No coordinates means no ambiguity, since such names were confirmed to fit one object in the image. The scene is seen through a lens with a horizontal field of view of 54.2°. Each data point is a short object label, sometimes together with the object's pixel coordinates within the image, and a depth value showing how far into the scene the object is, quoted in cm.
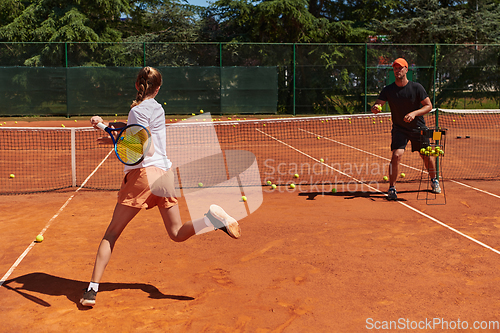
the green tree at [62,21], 2434
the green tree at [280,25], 2430
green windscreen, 1966
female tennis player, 346
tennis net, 841
